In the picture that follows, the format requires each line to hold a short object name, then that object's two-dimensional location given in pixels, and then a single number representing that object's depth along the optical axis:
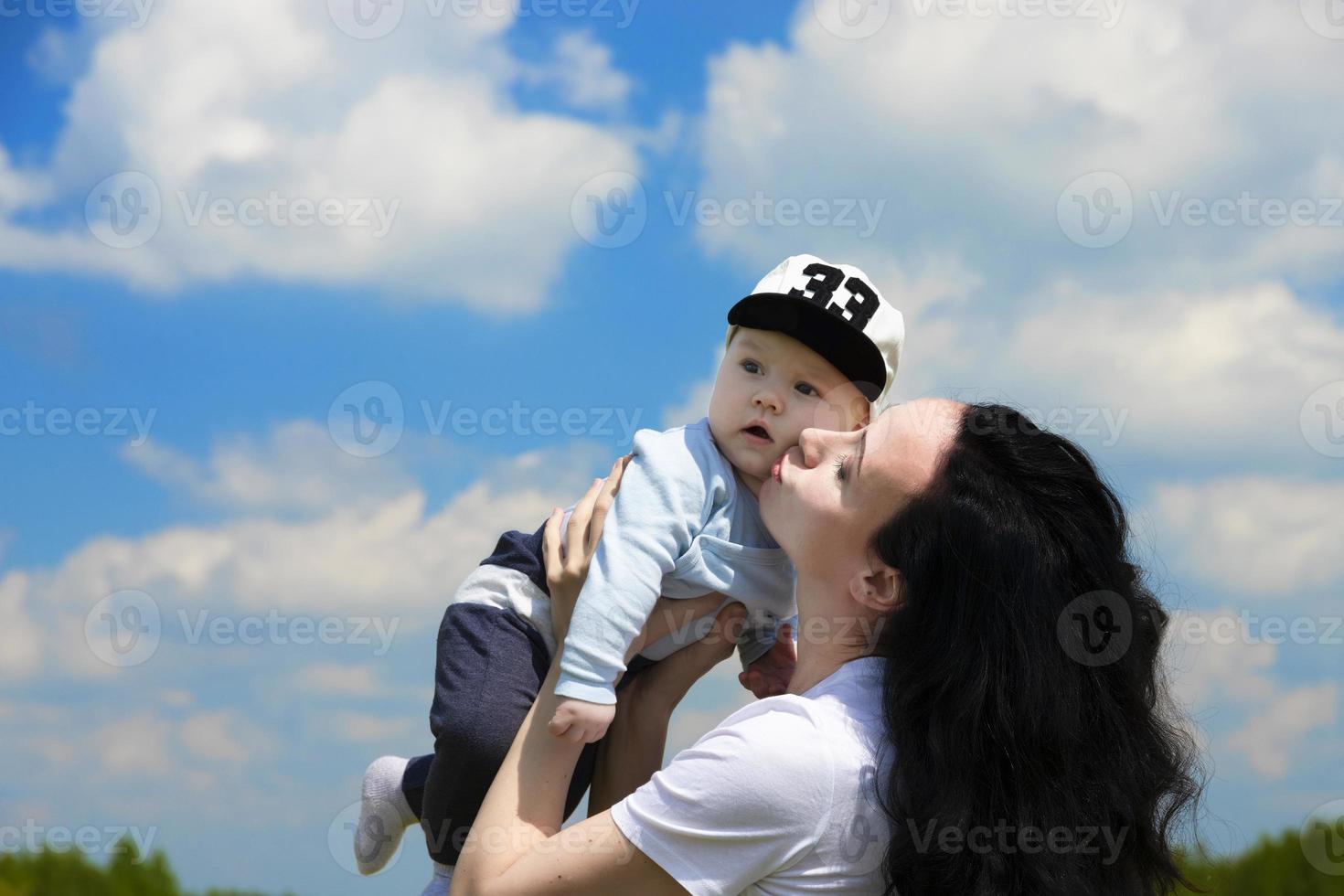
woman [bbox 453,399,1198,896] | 2.47
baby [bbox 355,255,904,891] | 3.12
